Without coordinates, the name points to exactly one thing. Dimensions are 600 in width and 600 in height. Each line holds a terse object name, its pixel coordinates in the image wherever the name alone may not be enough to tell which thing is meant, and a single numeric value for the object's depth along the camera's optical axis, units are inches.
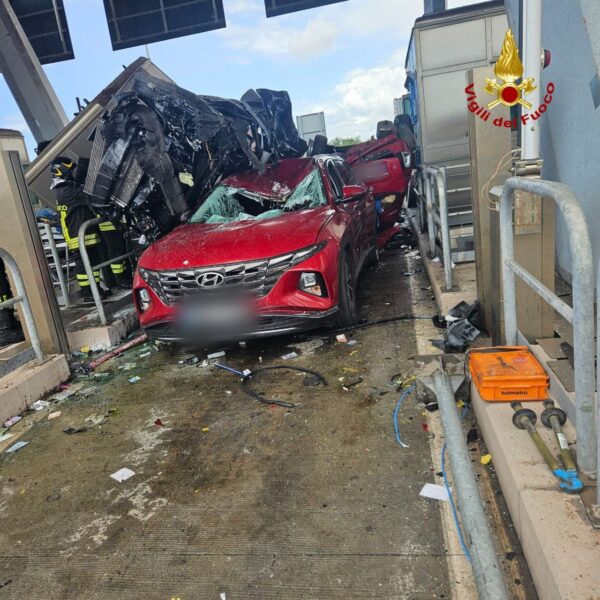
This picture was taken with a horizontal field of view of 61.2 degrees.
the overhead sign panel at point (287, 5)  514.6
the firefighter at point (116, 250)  259.1
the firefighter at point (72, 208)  257.6
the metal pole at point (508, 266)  114.5
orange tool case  103.6
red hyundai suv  170.6
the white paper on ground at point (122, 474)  122.9
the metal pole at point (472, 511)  72.9
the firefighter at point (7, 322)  211.9
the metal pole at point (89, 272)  217.3
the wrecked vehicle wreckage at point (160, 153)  244.5
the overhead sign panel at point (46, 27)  579.2
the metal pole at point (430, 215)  229.4
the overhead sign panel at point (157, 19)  541.3
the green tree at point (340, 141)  1464.3
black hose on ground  150.2
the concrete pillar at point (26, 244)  179.8
